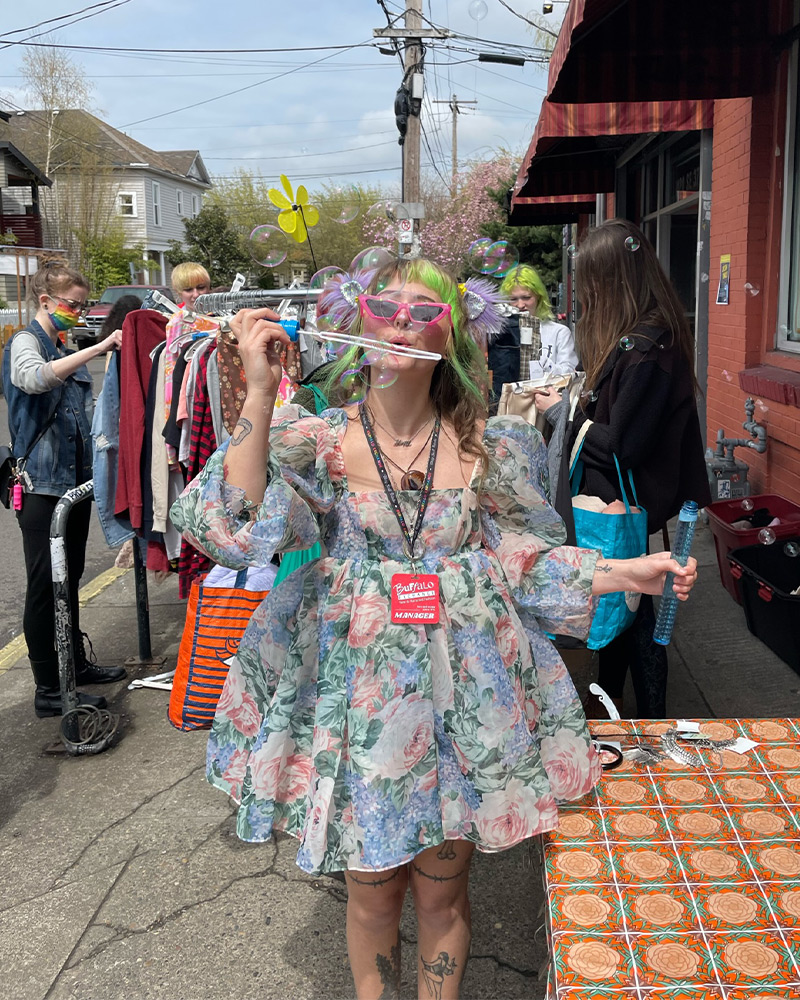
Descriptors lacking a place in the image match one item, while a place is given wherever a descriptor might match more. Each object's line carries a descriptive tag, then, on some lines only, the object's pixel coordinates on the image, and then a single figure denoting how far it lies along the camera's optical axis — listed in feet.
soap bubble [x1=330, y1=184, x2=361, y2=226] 9.44
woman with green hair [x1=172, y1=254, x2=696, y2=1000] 5.83
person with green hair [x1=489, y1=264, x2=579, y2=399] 18.80
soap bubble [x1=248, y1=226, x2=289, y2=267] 8.98
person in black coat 9.87
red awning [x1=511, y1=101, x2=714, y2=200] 18.79
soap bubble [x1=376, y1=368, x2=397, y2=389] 6.18
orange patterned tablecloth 5.23
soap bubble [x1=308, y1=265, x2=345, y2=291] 7.16
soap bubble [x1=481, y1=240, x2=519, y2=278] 8.45
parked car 78.84
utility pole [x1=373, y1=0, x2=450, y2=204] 53.26
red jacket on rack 12.81
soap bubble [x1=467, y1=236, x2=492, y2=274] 8.26
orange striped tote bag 10.36
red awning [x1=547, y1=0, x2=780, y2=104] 13.80
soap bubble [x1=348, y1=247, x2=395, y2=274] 6.68
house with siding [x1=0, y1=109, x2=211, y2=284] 135.03
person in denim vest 12.72
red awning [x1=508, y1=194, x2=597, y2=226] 36.65
